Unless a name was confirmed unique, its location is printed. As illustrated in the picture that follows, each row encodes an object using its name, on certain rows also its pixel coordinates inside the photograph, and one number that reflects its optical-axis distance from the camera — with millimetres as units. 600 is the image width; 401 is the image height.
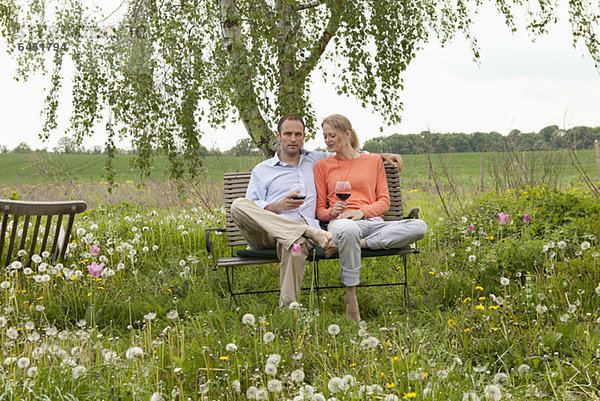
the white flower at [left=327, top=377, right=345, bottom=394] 1978
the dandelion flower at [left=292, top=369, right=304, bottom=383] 2031
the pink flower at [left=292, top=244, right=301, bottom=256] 3119
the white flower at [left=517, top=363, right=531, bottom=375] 2193
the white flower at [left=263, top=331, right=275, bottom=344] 2480
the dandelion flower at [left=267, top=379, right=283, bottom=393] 1953
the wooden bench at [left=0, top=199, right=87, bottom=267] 4297
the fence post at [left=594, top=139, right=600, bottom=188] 8030
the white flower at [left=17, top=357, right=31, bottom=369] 2302
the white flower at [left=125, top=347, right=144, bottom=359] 2217
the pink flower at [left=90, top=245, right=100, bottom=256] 3791
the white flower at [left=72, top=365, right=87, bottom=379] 2297
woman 3758
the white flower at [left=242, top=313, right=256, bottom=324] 2430
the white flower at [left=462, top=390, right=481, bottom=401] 1939
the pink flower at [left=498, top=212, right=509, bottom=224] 4452
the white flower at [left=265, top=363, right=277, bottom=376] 2070
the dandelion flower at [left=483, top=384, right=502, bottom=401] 1959
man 3754
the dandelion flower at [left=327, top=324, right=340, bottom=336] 2492
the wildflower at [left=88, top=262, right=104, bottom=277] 3232
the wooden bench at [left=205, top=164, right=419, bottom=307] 3928
